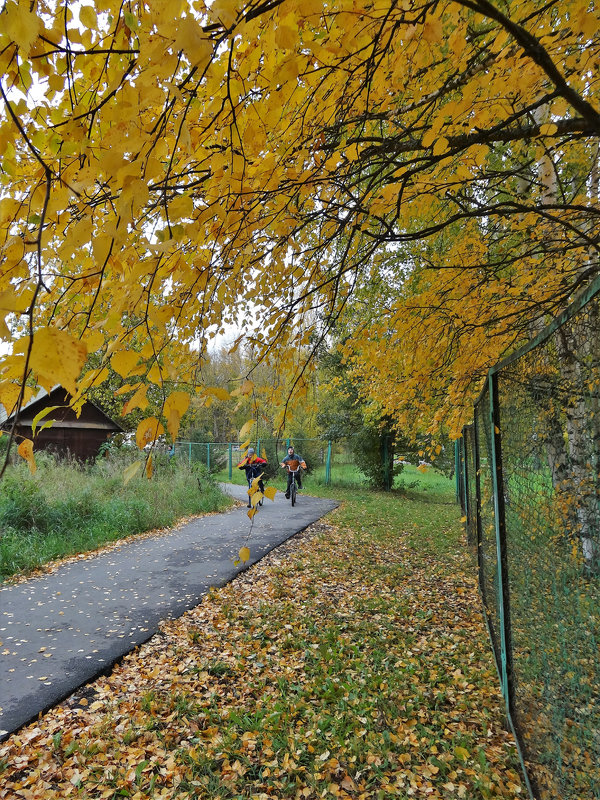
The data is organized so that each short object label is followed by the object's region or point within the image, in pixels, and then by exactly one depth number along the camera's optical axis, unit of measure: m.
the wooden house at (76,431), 15.78
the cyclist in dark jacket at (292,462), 12.38
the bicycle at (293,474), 12.45
